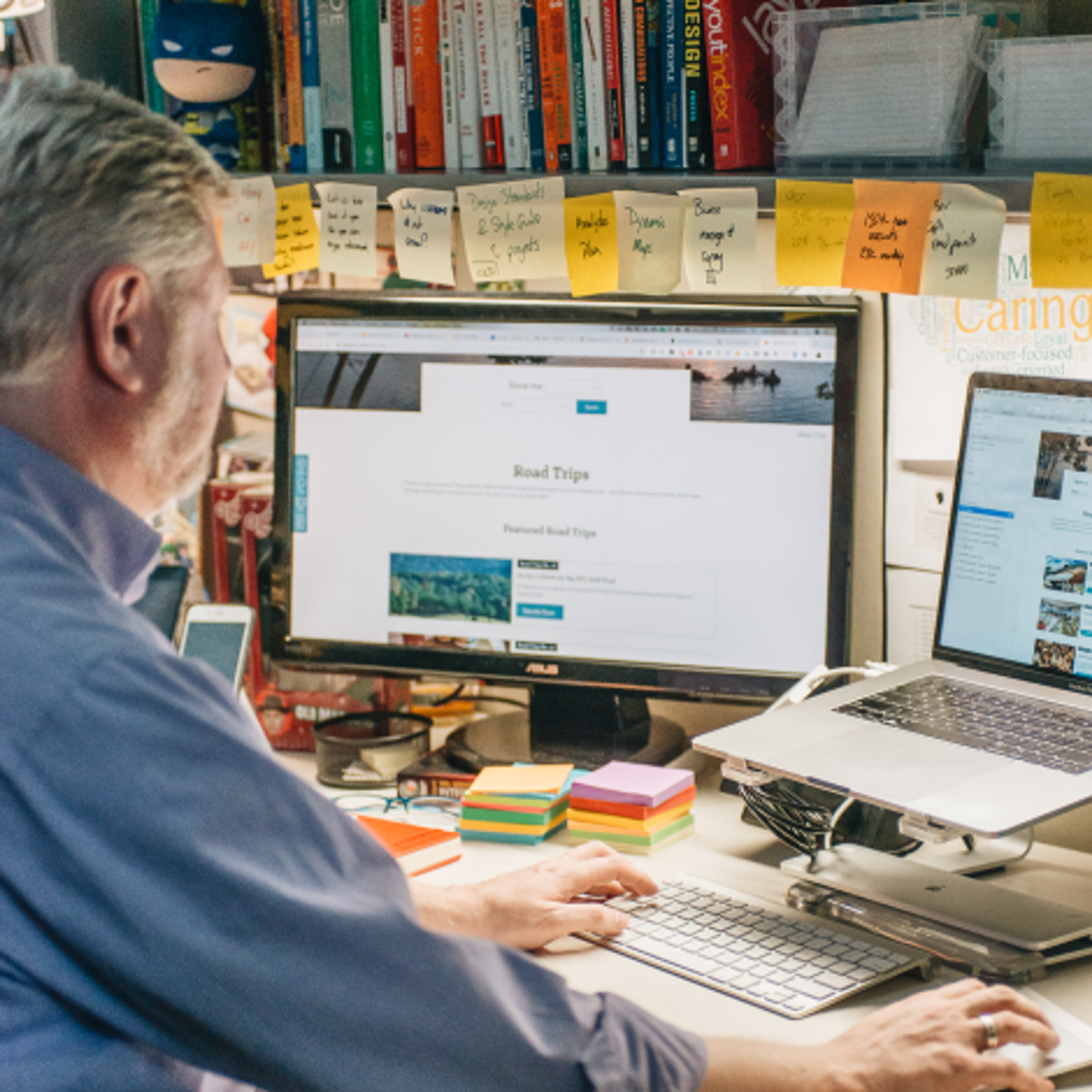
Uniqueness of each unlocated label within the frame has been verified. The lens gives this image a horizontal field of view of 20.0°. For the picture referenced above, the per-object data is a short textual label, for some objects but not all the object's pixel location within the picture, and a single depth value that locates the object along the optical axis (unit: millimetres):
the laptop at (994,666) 2186
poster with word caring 2385
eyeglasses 2418
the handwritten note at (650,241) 2416
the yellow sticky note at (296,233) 2526
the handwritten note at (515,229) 2438
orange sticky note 2305
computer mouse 2045
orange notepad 2321
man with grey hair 1821
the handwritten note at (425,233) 2480
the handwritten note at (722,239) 2382
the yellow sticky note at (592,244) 2433
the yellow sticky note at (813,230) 2332
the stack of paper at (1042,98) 2249
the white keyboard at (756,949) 2125
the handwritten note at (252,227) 2524
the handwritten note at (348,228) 2494
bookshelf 2328
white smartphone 2496
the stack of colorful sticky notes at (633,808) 2330
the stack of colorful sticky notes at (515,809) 2357
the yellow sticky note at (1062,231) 2254
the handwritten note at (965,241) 2289
